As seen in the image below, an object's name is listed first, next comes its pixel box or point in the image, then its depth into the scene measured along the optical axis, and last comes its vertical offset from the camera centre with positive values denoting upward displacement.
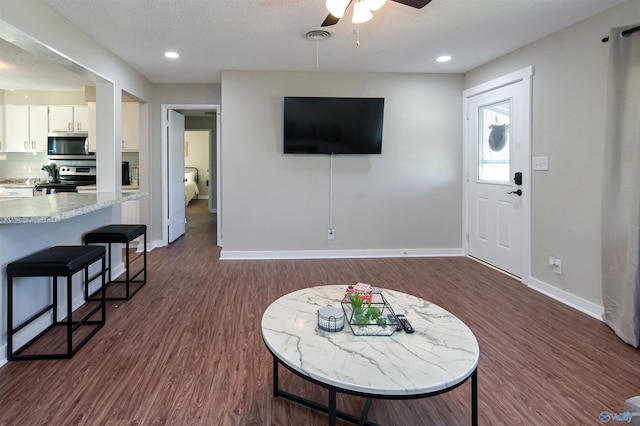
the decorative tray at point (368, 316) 1.61 -0.58
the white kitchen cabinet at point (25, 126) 5.74 +1.14
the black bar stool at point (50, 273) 2.16 -0.46
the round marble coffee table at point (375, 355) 1.25 -0.62
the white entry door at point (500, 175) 3.72 +0.26
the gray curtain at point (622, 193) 2.43 +0.04
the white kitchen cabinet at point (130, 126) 5.27 +1.05
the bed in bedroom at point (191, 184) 10.21 +0.42
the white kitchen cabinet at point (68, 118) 5.73 +1.26
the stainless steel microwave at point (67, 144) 5.62 +0.83
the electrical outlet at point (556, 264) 3.30 -0.61
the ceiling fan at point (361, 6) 2.07 +1.14
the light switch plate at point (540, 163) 3.42 +0.34
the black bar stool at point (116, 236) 3.13 -0.34
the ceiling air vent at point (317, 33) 3.27 +1.53
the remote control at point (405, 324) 1.62 -0.59
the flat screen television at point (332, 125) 4.54 +0.93
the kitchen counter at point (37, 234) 2.16 -0.26
